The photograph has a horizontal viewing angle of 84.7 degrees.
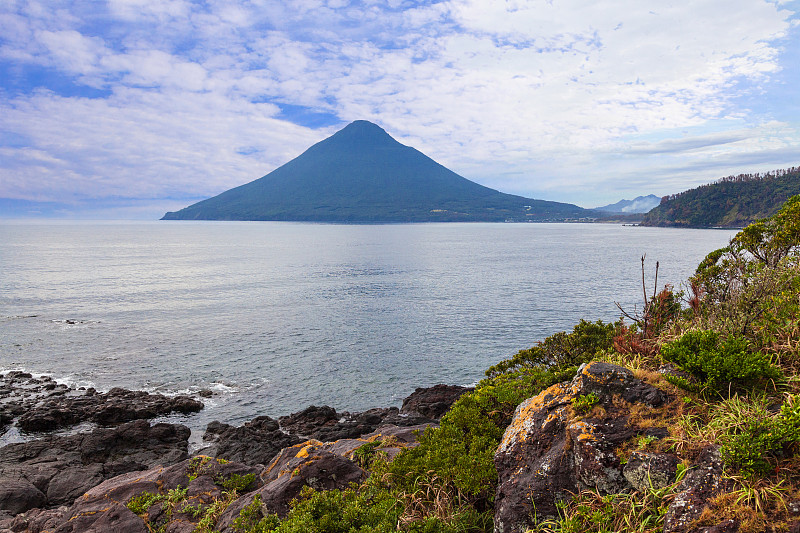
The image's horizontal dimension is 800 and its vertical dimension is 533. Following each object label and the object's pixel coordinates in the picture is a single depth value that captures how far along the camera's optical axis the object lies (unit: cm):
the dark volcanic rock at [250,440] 1752
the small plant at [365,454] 930
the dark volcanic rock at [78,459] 1348
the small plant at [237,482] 938
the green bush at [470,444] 662
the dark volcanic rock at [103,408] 2048
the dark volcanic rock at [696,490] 419
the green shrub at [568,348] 1220
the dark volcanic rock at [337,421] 1927
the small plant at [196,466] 987
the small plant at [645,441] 502
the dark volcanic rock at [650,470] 476
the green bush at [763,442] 413
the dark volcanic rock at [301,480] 759
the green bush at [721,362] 527
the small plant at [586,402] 573
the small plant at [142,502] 874
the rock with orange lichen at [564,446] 522
